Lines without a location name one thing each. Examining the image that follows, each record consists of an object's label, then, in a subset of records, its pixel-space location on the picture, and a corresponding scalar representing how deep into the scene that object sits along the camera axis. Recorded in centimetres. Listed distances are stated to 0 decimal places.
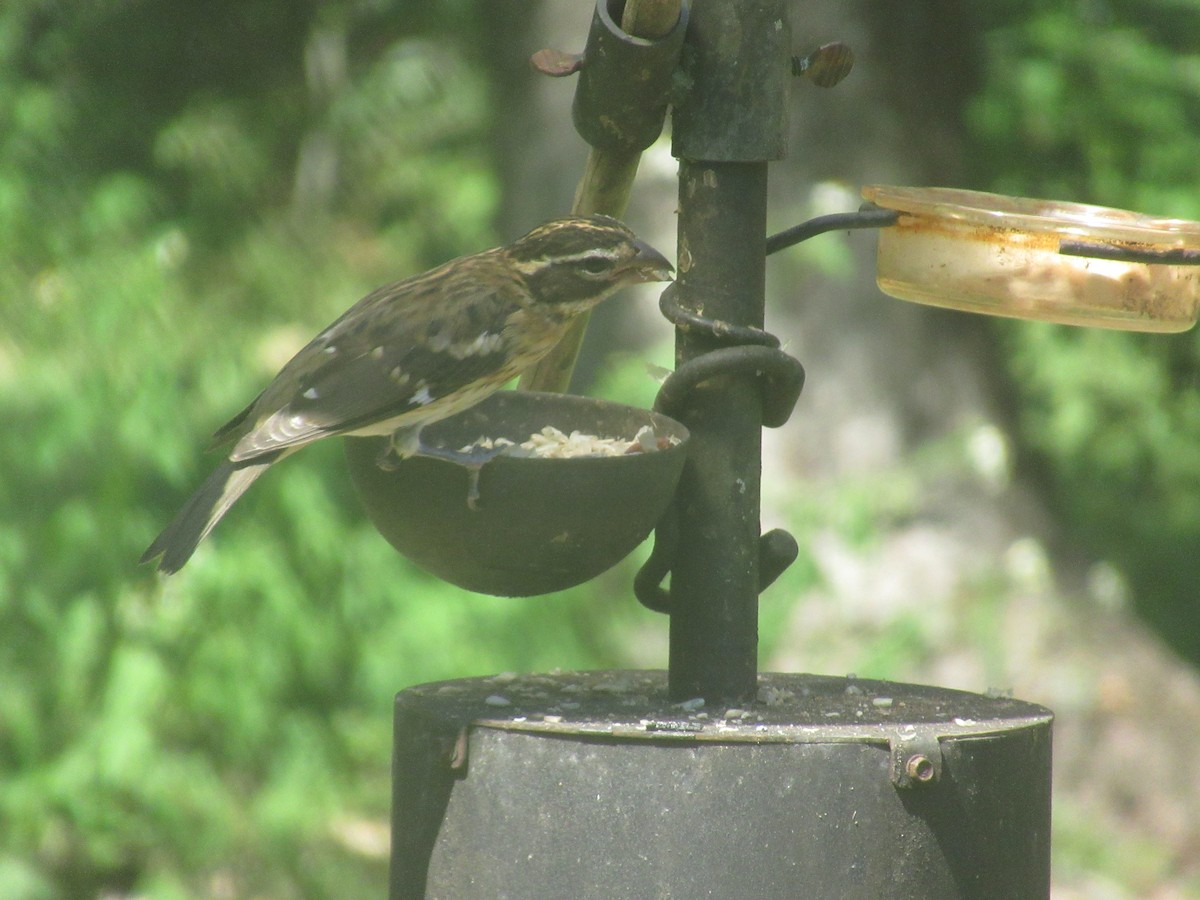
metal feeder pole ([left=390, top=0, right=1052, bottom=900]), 558
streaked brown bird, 684
